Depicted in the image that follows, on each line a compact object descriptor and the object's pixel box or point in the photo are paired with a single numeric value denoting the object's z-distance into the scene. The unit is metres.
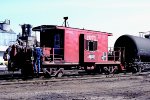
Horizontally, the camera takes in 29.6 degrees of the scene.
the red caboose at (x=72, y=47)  19.84
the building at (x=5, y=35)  54.48
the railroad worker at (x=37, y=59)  18.00
